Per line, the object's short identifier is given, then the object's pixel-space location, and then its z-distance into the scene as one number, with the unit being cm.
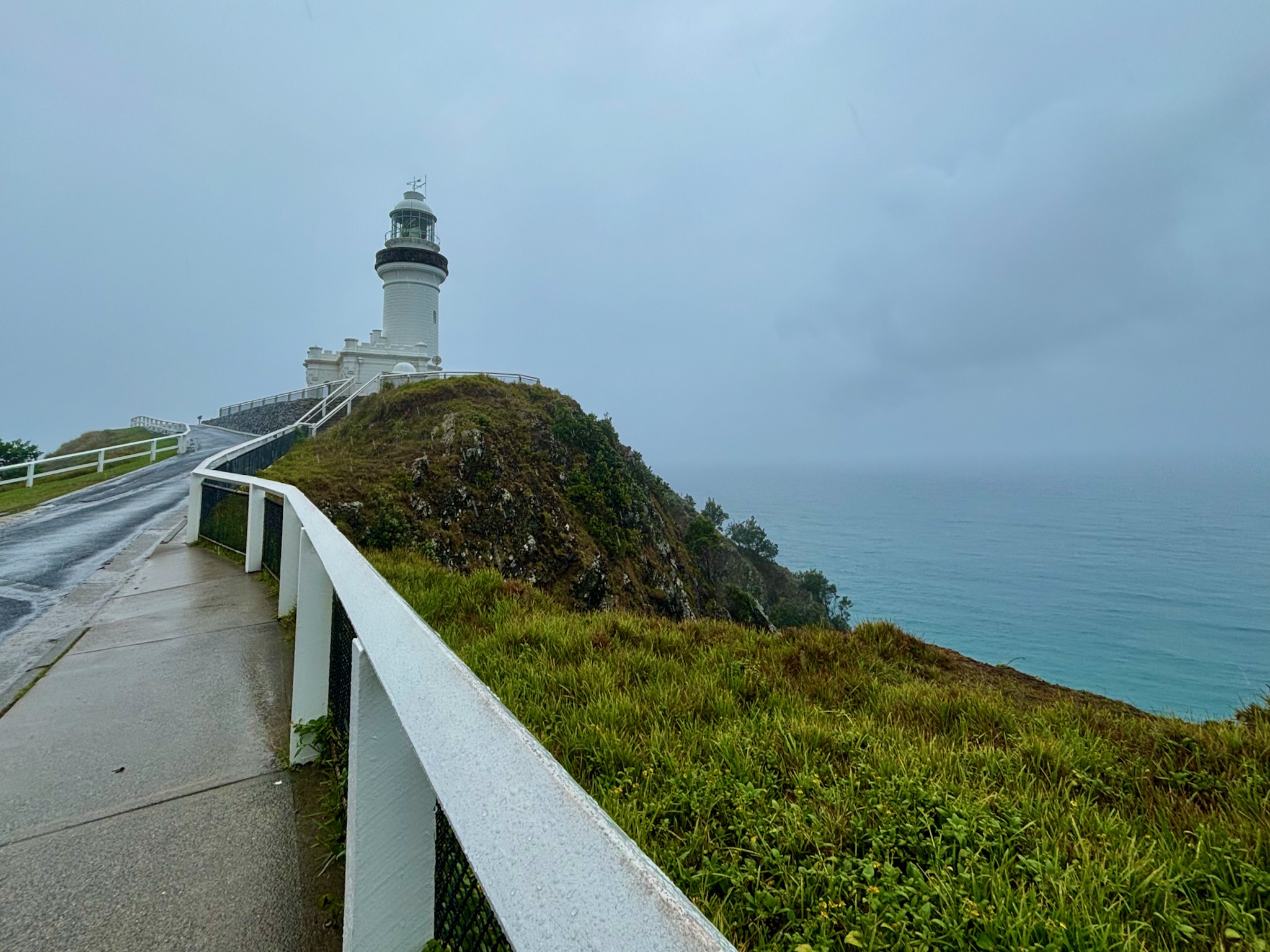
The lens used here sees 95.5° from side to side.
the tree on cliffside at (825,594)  5853
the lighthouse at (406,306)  3712
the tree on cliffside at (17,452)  3102
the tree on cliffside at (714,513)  6625
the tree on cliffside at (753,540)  6319
